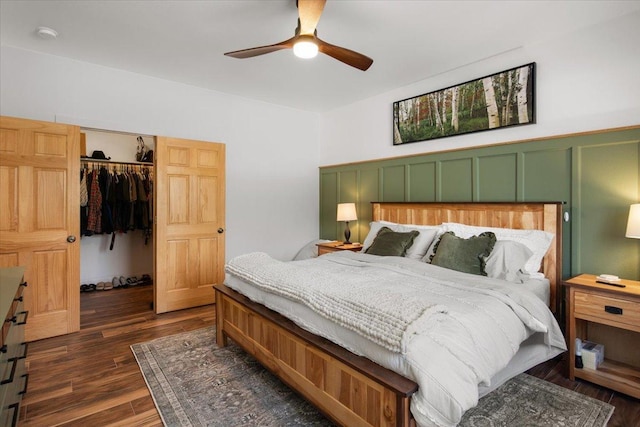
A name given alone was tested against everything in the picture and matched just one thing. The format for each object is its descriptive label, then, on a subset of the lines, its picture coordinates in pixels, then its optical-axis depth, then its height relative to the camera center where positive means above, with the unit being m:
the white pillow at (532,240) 2.72 -0.25
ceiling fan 2.13 +1.18
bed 1.39 -0.68
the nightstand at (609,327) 2.16 -0.89
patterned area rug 1.94 -1.21
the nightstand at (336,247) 4.32 -0.48
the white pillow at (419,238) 3.23 -0.27
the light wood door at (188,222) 3.80 -0.13
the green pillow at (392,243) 3.29 -0.33
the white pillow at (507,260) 2.57 -0.39
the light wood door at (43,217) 2.97 -0.06
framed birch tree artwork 3.09 +1.09
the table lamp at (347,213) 4.46 -0.03
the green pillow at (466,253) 2.66 -0.35
